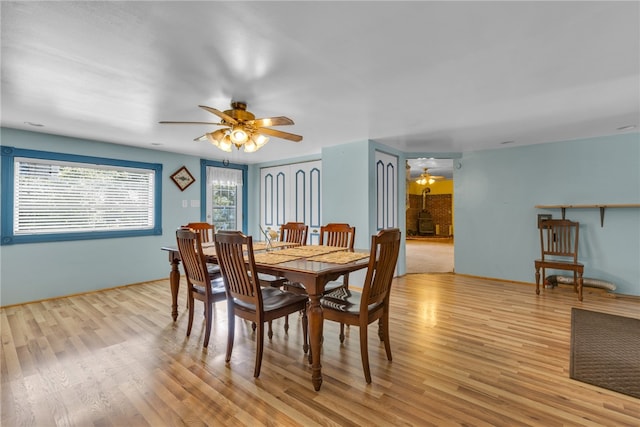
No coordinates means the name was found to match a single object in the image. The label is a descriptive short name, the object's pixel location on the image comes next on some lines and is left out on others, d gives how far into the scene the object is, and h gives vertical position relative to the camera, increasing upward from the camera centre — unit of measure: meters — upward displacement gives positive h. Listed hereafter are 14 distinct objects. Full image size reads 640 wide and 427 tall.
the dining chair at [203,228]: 3.92 -0.18
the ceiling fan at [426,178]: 8.65 +1.12
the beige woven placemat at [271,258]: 2.26 -0.34
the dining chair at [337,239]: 2.90 -0.26
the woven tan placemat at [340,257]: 2.29 -0.34
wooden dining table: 1.95 -0.36
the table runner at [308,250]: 2.65 -0.33
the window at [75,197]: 3.79 +0.24
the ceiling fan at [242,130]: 2.48 +0.74
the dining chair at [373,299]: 2.00 -0.64
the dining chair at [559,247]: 4.05 -0.44
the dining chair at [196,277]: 2.53 -0.55
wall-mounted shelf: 3.92 +0.13
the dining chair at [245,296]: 2.09 -0.58
